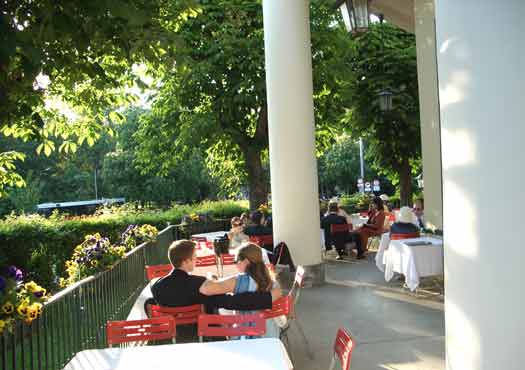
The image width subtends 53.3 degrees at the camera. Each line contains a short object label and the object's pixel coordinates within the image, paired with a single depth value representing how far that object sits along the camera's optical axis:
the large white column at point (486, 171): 3.37
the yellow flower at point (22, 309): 3.42
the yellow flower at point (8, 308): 3.32
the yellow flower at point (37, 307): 3.57
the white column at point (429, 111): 11.70
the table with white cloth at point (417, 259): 8.35
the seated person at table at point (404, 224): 9.58
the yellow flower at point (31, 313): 3.48
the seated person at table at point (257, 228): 11.46
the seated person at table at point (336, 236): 12.73
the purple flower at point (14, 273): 3.70
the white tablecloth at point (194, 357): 3.43
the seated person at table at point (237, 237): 9.31
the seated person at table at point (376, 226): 13.09
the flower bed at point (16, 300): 3.32
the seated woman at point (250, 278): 5.07
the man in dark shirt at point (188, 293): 4.83
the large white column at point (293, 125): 9.54
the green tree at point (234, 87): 14.70
